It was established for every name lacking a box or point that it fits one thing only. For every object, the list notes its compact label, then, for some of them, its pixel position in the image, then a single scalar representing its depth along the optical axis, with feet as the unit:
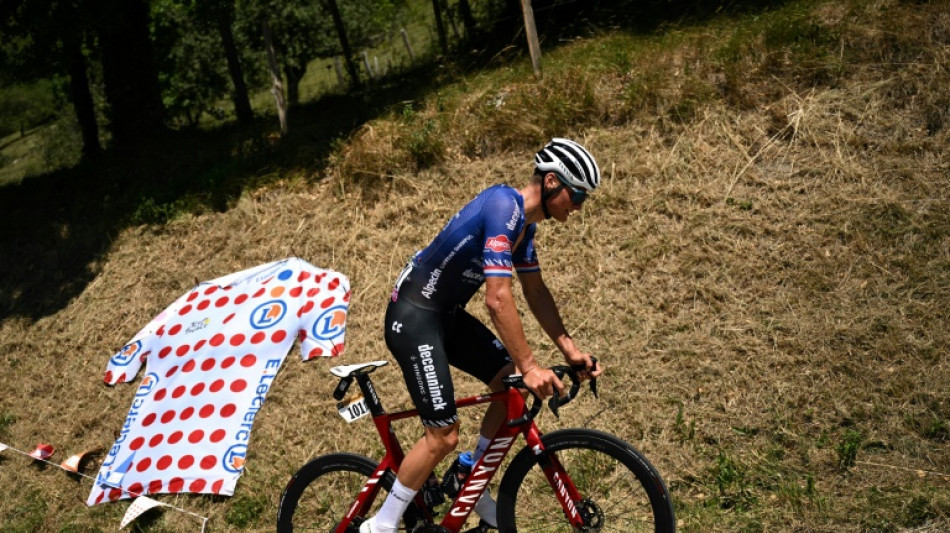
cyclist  14.23
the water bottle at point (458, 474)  16.30
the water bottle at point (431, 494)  16.48
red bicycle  14.96
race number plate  16.51
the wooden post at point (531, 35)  34.32
